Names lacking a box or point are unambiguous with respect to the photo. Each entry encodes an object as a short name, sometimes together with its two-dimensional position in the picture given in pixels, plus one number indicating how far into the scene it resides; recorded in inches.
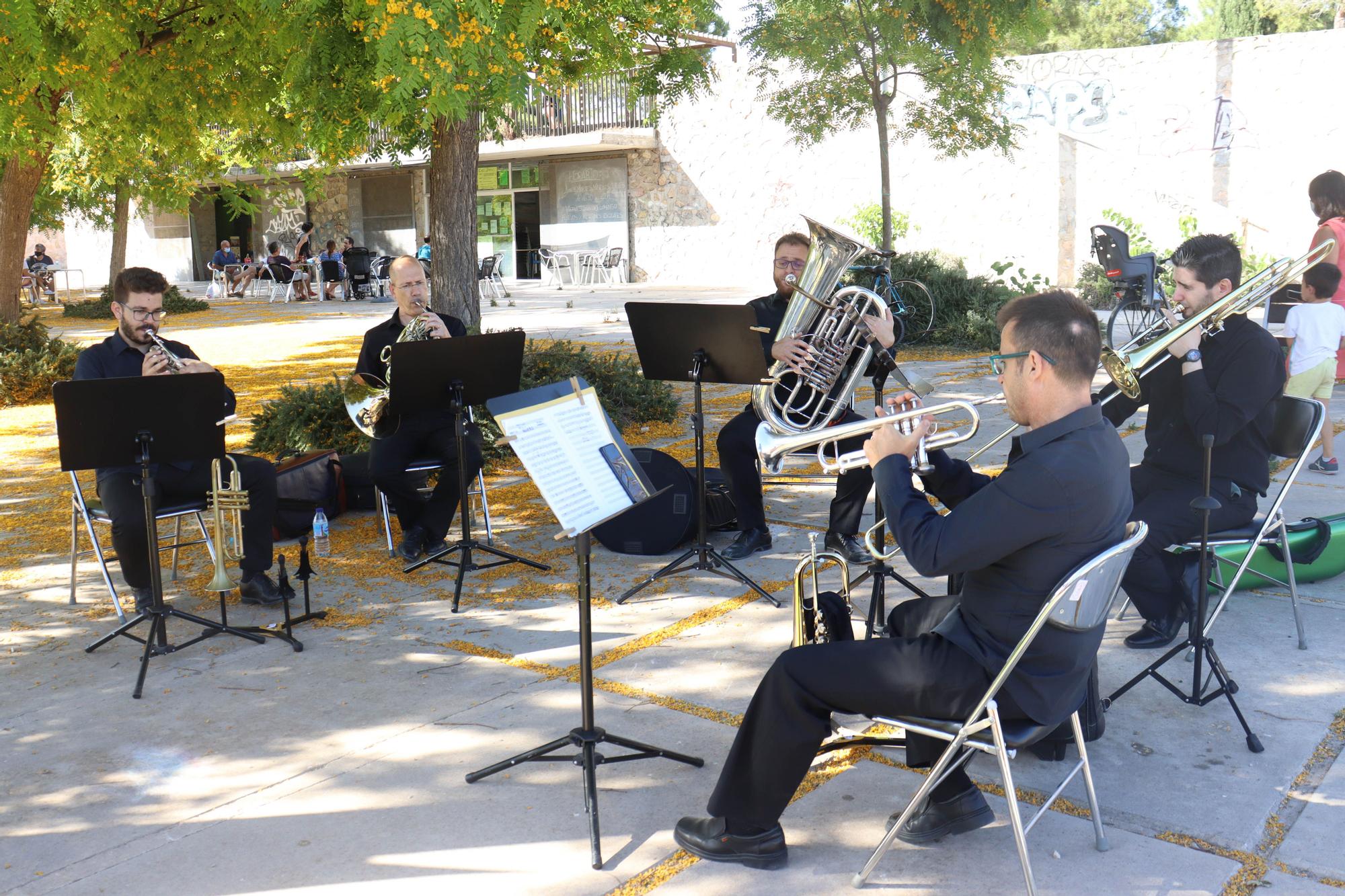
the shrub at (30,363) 458.6
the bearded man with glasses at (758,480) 220.1
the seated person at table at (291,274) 978.1
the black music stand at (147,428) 168.9
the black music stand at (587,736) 127.1
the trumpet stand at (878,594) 171.0
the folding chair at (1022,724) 105.4
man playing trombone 168.7
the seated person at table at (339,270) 1007.0
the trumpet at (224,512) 190.2
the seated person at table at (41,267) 1088.8
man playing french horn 235.0
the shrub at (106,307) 885.2
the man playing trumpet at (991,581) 108.0
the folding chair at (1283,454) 164.7
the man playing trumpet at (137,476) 195.8
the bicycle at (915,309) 509.7
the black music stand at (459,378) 205.6
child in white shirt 267.3
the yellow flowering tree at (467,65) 163.8
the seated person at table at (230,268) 1085.1
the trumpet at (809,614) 136.9
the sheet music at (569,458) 120.9
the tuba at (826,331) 197.2
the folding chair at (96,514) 193.3
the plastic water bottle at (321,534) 243.1
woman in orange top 305.1
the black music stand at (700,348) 205.2
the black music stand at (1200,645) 149.7
